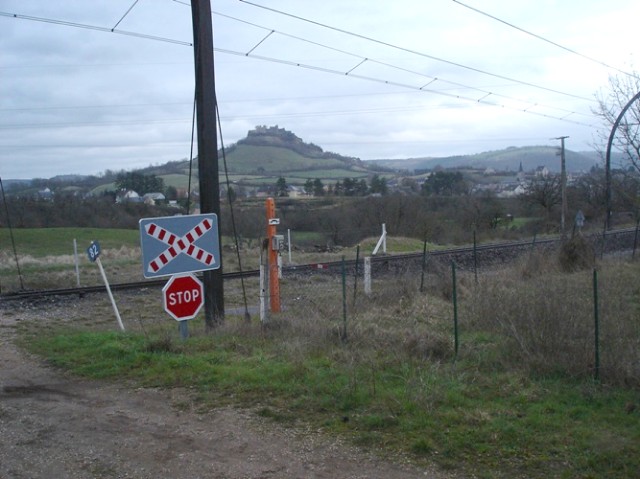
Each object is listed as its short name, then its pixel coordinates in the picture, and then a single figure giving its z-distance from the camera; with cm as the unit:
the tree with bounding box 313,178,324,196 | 5853
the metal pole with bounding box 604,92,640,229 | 1586
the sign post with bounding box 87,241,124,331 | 1580
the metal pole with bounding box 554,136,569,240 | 4889
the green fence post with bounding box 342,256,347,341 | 1017
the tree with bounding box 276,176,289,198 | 5472
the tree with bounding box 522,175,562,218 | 6266
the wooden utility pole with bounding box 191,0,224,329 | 1282
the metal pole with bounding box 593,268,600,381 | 788
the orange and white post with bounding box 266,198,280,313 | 1448
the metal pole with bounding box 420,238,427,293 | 1638
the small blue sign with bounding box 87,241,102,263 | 1580
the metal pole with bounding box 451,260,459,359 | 926
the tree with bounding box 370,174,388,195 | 6119
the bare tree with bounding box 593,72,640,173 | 1541
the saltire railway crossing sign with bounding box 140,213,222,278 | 1022
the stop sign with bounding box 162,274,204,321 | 1023
